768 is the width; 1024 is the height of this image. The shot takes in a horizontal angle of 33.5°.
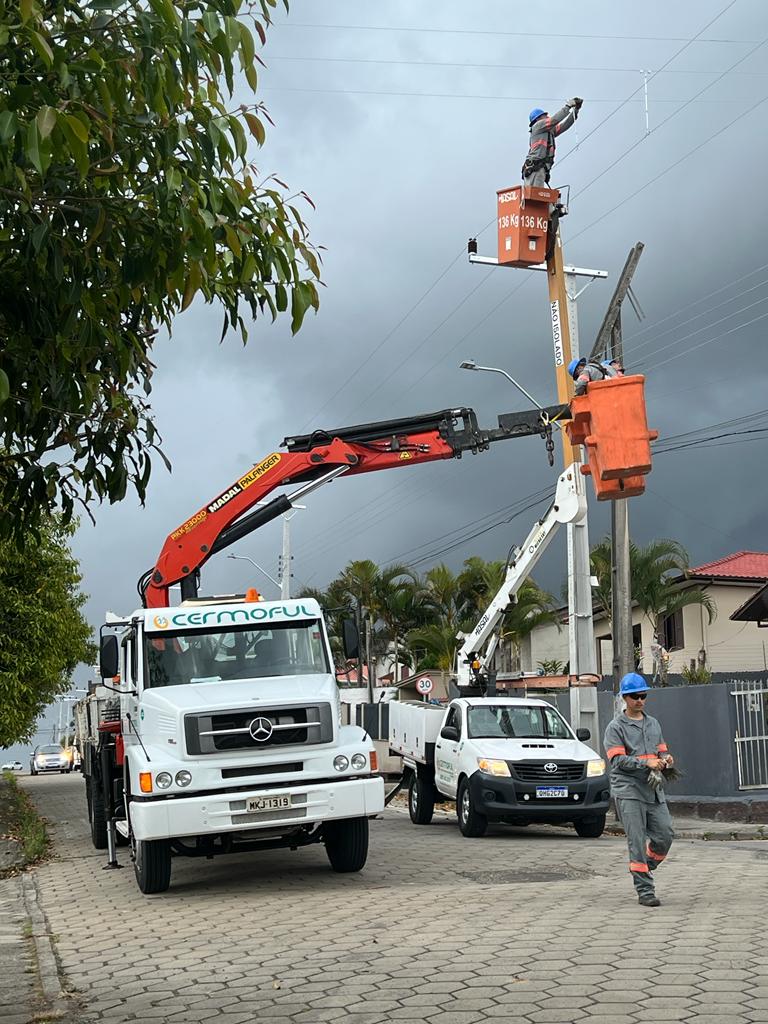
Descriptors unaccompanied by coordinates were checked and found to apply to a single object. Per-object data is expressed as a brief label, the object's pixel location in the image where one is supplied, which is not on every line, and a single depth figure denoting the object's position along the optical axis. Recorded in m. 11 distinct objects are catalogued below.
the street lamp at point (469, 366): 26.62
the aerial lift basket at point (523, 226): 21.19
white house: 41.84
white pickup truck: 16.73
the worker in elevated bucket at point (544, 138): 20.75
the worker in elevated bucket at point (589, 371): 13.38
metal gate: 19.06
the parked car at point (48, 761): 59.34
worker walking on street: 9.97
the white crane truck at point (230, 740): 11.82
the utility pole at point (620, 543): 21.60
